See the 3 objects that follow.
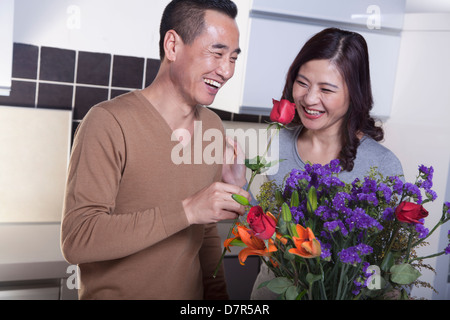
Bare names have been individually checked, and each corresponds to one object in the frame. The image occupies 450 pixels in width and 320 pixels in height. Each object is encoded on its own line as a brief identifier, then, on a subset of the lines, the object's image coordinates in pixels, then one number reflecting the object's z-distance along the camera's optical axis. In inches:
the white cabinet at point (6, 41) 55.0
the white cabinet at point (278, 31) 60.5
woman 41.9
